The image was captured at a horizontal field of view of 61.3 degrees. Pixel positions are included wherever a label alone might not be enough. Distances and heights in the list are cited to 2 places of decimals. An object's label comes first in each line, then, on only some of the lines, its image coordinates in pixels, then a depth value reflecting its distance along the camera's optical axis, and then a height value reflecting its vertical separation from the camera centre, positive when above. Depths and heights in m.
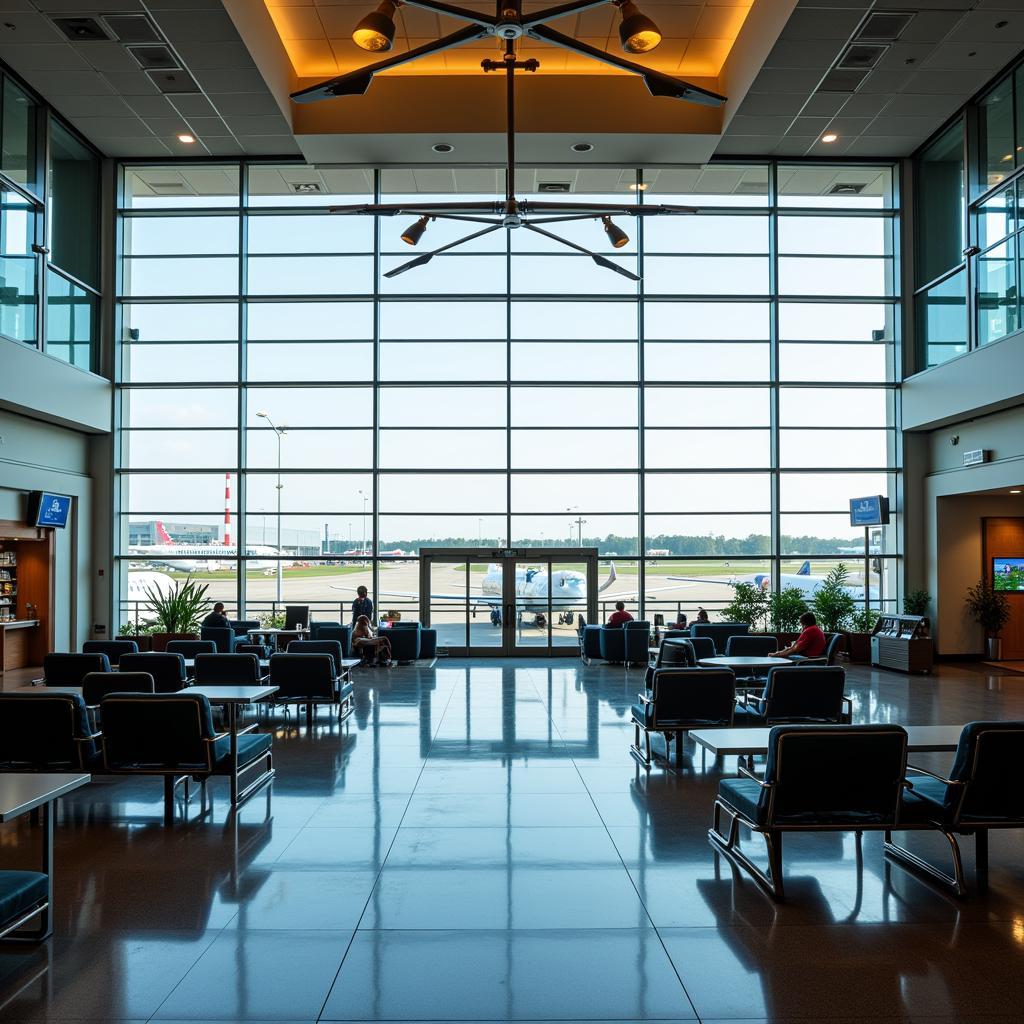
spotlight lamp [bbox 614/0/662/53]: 5.47 +3.29
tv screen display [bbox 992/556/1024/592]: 16.11 -0.43
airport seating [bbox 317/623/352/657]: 14.09 -1.42
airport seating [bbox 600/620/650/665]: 14.80 -1.63
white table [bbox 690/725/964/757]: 4.97 -1.17
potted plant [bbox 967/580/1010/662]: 15.73 -1.11
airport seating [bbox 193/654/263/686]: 9.48 -1.36
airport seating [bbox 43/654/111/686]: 9.25 -1.30
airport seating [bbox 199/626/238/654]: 13.19 -1.37
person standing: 15.78 -1.05
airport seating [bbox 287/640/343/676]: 10.48 -1.25
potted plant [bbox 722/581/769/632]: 16.31 -1.09
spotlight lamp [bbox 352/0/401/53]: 5.31 +3.20
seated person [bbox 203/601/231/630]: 14.16 -1.18
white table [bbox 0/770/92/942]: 3.76 -1.14
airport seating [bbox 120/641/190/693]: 8.92 -1.25
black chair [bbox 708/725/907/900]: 4.51 -1.24
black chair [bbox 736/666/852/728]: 7.54 -1.28
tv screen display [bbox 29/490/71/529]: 14.43 +0.64
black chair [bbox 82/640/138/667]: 10.75 -1.27
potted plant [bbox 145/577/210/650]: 15.09 -1.19
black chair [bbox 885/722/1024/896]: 4.55 -1.30
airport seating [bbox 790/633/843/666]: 9.91 -1.27
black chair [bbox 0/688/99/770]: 5.90 -1.29
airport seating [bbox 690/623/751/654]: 13.40 -1.28
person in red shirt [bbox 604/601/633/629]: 15.40 -1.23
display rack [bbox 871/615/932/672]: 14.26 -1.60
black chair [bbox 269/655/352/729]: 9.38 -1.43
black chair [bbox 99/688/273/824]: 5.84 -1.30
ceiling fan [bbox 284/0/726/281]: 5.33 +3.30
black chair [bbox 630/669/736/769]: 7.48 -1.32
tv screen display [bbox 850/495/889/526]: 15.35 +0.70
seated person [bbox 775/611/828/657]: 10.64 -1.15
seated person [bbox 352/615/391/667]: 14.90 -1.67
